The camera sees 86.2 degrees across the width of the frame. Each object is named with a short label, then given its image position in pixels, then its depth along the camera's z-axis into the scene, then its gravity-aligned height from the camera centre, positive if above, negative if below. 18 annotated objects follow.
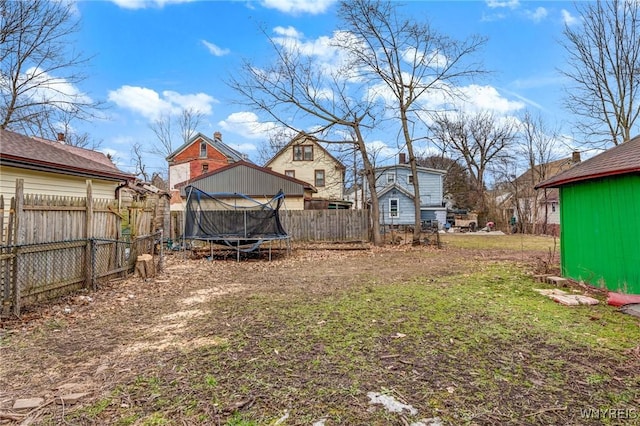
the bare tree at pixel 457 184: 36.08 +4.11
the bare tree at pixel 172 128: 34.41 +9.96
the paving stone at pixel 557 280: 6.54 -1.13
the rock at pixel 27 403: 2.45 -1.29
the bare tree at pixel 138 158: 33.84 +6.75
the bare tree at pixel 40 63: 12.77 +6.61
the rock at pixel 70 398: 2.51 -1.28
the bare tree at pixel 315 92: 14.95 +5.95
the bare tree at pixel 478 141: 31.08 +7.78
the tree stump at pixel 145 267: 7.44 -0.91
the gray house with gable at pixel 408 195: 27.98 +2.39
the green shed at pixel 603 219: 5.46 +0.06
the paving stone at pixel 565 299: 5.17 -1.20
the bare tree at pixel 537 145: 25.58 +5.93
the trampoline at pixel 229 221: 11.49 +0.14
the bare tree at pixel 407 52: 14.80 +7.62
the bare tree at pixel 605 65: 13.98 +6.85
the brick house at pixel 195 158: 30.61 +6.02
